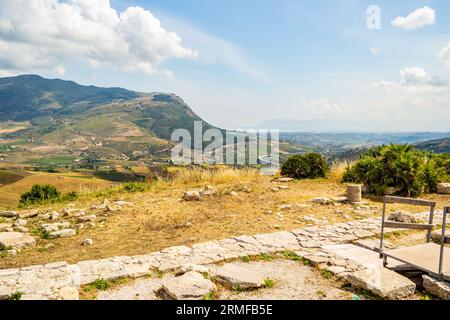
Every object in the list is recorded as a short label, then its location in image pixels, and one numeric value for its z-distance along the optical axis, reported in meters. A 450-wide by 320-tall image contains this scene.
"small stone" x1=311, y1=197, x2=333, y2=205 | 9.44
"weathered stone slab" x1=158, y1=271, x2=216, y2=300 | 3.82
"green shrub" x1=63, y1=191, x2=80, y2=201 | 11.54
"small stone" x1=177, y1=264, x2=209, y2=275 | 4.56
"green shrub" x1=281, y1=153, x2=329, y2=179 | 13.93
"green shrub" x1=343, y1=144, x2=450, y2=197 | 10.73
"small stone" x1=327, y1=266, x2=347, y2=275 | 4.64
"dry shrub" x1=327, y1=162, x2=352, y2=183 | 13.32
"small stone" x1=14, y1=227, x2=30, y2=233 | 7.31
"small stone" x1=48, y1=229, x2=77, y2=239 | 6.81
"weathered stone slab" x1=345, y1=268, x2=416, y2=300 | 3.87
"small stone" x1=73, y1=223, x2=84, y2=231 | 7.38
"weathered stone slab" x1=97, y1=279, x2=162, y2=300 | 3.94
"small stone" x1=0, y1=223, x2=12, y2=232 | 7.37
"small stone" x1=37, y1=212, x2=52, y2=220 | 8.46
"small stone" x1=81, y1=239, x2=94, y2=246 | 6.32
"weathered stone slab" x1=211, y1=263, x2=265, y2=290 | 4.16
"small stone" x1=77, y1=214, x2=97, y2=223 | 7.95
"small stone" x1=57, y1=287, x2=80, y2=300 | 3.67
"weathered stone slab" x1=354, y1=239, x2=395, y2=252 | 5.84
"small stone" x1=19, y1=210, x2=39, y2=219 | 8.88
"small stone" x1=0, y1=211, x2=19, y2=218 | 9.18
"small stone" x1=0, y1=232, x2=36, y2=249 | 6.18
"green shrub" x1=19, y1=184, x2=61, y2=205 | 11.73
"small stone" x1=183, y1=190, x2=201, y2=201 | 10.09
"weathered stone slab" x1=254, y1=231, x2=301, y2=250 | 5.87
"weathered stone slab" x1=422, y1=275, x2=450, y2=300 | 3.77
